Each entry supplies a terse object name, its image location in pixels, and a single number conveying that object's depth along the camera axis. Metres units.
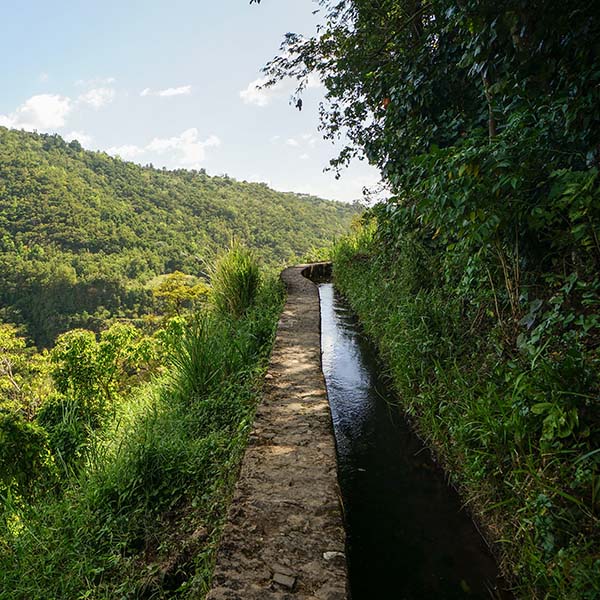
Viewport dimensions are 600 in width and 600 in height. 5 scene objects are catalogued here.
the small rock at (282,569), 1.56
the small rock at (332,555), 1.63
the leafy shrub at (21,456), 3.45
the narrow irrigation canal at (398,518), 1.82
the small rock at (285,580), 1.50
